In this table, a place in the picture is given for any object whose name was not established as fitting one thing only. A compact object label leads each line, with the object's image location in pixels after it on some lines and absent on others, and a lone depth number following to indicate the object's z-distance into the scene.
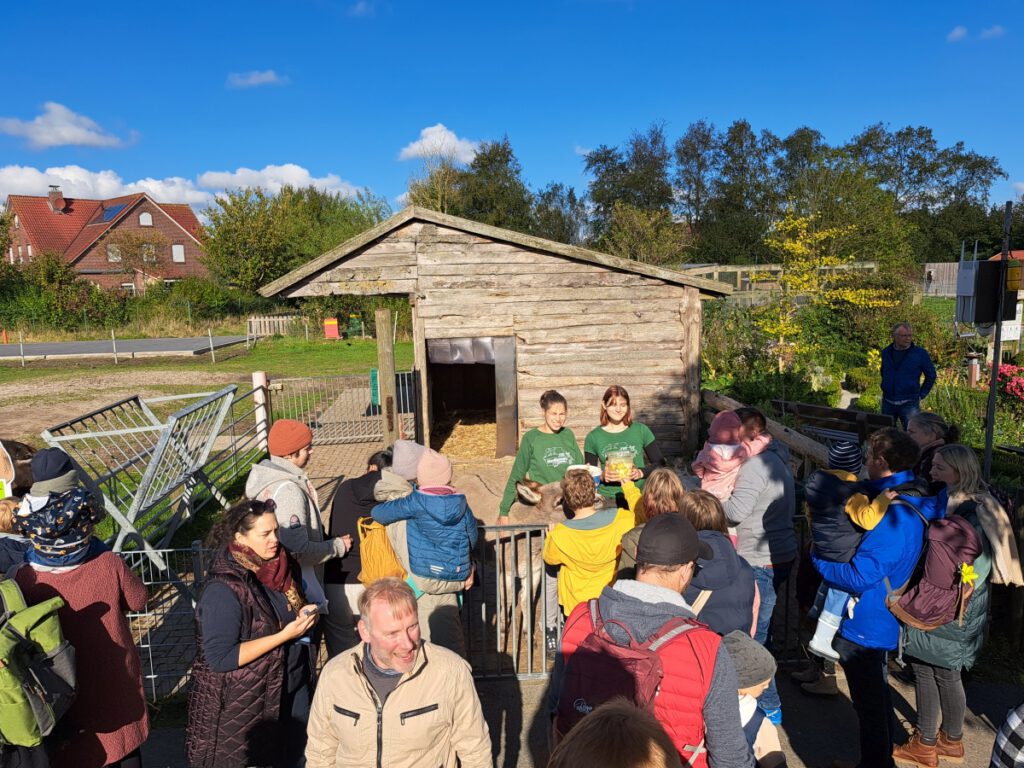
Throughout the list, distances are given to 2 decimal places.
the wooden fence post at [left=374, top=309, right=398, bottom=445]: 9.05
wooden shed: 9.77
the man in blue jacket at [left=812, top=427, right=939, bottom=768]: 3.36
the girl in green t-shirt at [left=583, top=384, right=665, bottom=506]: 5.47
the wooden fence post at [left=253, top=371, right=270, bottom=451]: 10.14
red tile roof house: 47.88
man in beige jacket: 2.54
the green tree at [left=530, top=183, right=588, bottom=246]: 48.78
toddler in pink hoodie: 4.59
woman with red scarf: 3.01
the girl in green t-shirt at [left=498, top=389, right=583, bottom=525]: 5.37
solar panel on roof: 50.94
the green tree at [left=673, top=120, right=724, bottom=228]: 57.09
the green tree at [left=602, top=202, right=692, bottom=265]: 30.31
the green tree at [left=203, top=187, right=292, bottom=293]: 37.56
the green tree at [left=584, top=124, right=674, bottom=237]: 54.09
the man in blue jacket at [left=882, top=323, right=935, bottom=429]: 8.52
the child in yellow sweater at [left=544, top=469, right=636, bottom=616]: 3.81
